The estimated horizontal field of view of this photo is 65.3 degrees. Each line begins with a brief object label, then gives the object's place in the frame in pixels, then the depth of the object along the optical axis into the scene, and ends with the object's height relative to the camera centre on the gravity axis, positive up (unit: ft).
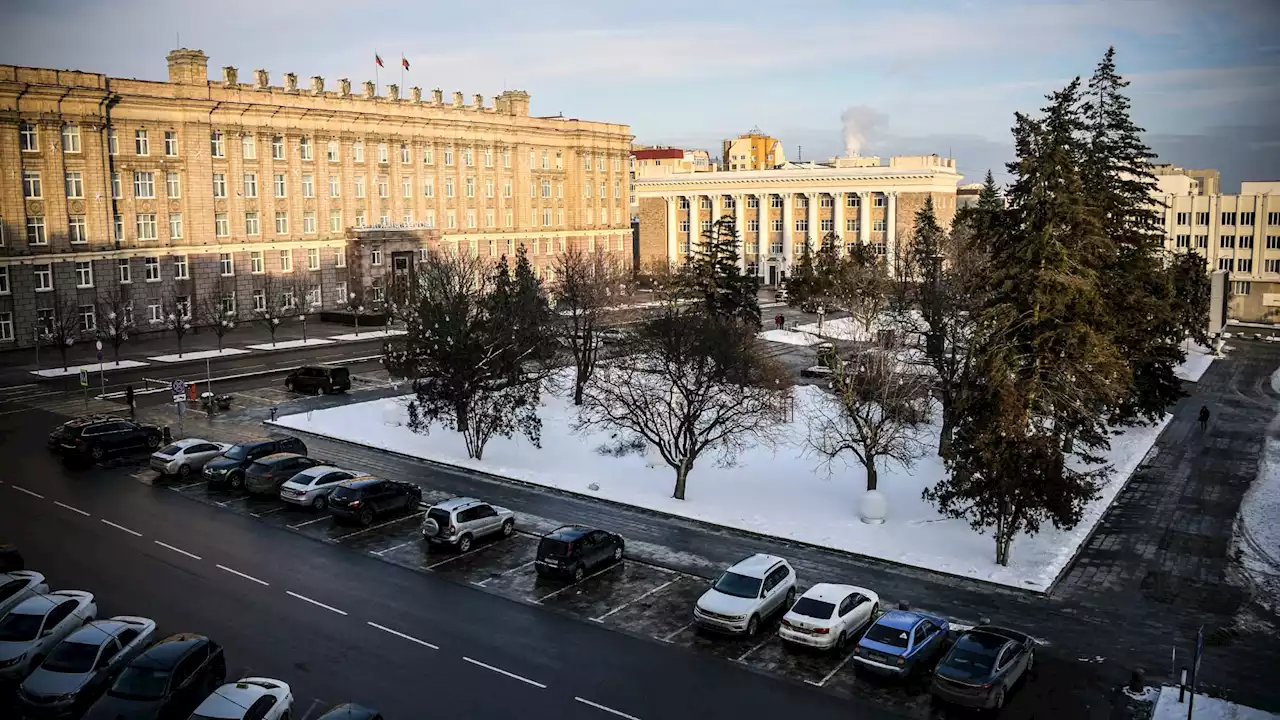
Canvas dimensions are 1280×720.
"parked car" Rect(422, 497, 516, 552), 93.09 -26.19
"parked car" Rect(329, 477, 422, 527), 100.01 -25.80
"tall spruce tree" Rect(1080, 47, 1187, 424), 131.13 -3.18
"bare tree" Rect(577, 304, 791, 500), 116.78 -18.07
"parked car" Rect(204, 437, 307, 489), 113.60 -24.67
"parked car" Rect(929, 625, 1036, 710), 62.23 -27.40
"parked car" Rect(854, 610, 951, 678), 66.54 -27.43
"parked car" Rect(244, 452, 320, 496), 109.81 -24.98
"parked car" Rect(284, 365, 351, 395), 174.70 -23.48
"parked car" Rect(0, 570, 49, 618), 71.86 -24.78
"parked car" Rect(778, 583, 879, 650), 70.90 -27.19
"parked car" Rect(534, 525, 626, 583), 85.46 -26.74
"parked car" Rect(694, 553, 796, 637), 73.97 -27.05
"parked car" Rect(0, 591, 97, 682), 64.28 -25.24
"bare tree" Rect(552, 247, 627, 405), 163.12 -11.53
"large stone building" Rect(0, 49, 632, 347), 224.53 +16.10
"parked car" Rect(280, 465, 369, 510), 104.53 -25.29
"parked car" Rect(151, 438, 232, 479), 117.19 -24.76
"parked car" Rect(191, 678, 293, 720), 54.24 -25.02
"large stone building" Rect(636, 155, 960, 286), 400.88 +15.15
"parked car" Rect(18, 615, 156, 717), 59.31 -25.62
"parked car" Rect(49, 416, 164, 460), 124.47 -23.99
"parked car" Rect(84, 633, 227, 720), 56.65 -25.36
